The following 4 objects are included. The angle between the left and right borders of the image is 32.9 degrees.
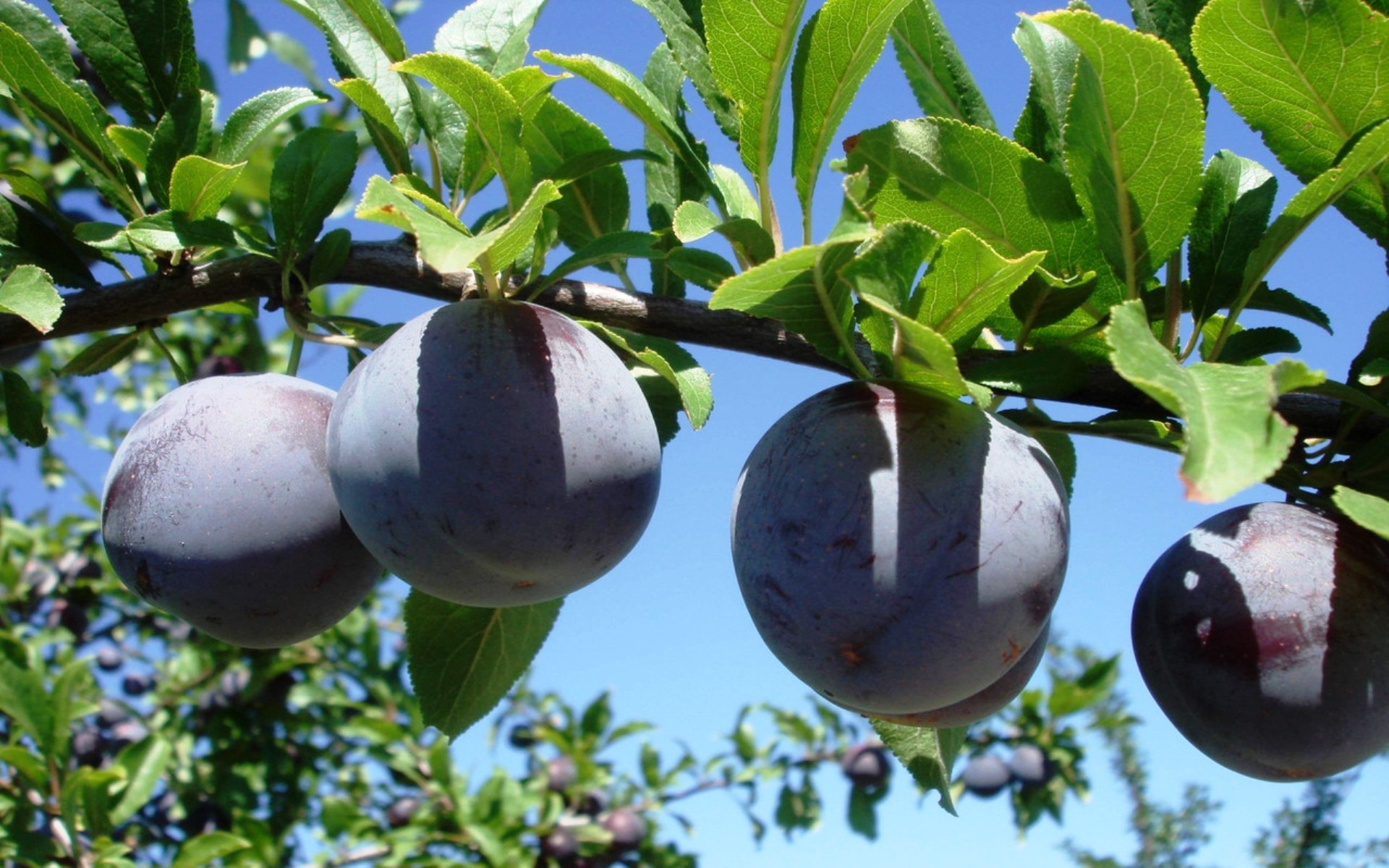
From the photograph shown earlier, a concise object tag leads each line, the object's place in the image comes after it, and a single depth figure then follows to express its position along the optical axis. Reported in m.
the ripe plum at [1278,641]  0.37
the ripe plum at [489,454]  0.36
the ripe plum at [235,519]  0.39
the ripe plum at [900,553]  0.35
